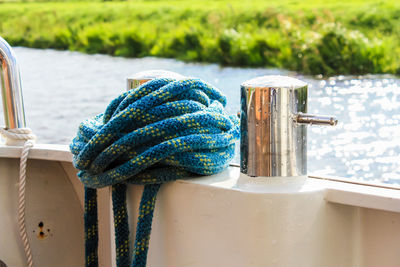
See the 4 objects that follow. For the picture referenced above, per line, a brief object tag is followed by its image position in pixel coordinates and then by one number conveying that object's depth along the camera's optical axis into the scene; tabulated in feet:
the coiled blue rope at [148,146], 3.89
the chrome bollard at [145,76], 4.24
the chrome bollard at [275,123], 3.75
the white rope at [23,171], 4.89
